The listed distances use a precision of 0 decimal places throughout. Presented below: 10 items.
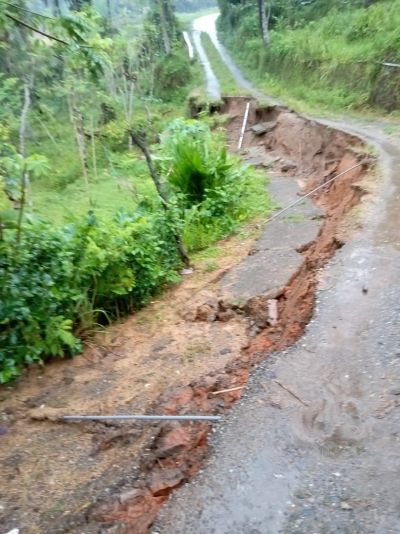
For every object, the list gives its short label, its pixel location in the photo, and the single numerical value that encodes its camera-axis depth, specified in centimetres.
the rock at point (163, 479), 363
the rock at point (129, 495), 355
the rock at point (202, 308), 586
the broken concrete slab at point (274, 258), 617
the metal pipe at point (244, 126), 1669
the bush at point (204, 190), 838
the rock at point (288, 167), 1275
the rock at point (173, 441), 388
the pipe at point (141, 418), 413
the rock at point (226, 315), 574
